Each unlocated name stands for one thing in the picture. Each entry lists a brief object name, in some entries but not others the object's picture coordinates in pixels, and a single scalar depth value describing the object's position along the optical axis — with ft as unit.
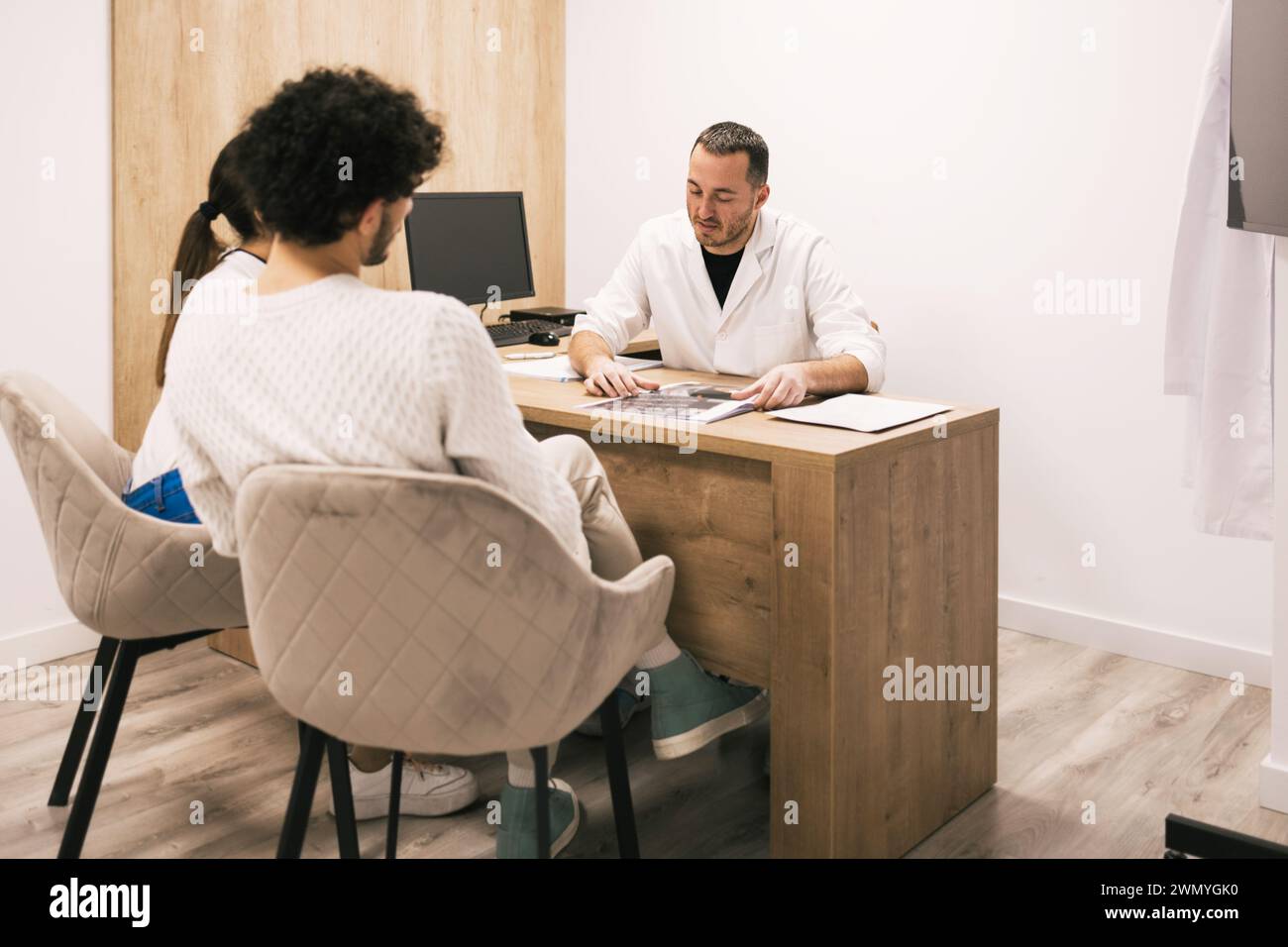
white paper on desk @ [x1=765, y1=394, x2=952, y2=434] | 6.59
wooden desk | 6.17
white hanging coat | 6.57
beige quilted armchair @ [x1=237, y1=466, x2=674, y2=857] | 4.10
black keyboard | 11.03
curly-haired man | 4.31
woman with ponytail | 6.12
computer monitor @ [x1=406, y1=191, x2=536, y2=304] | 11.00
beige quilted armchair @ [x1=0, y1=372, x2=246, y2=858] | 5.73
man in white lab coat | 8.68
